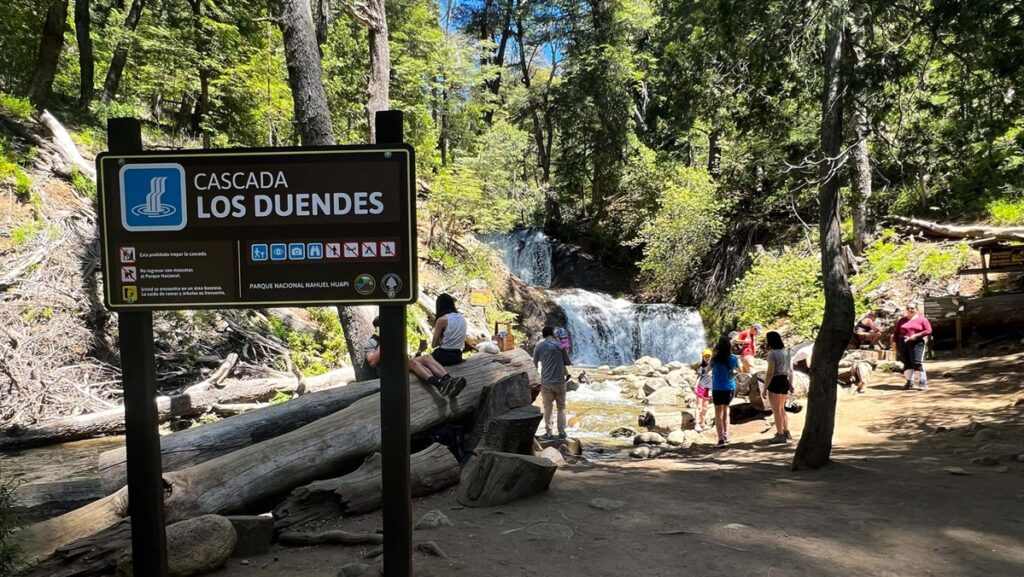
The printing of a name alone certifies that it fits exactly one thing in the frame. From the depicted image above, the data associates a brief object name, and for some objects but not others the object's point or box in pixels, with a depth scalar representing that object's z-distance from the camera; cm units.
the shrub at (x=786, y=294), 1628
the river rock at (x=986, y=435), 744
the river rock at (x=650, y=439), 1022
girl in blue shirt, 870
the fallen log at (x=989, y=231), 1096
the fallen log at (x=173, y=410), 796
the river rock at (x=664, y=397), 1420
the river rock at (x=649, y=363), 1822
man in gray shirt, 945
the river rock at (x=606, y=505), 490
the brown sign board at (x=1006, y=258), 1278
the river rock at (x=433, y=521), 434
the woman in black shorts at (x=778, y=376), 830
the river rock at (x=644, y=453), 907
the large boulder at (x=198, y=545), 344
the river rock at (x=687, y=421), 1124
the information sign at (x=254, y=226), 276
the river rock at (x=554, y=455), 704
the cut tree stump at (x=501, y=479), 488
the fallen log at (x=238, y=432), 468
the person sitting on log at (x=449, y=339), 647
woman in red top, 1111
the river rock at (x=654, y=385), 1486
